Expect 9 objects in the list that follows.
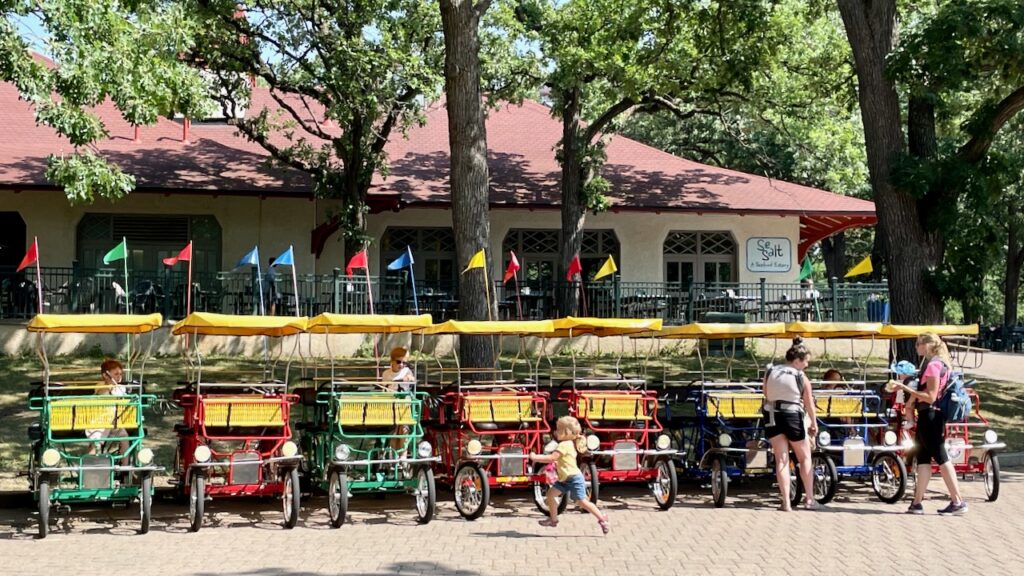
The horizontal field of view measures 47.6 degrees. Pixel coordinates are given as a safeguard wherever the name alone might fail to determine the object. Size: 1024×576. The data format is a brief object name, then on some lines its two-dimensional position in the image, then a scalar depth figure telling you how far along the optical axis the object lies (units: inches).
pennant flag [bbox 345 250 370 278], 681.2
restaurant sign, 1333.7
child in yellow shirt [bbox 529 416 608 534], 439.2
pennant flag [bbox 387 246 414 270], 706.2
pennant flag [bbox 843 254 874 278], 789.9
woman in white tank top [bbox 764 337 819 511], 482.9
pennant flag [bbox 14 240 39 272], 562.9
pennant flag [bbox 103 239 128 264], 641.6
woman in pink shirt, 481.4
